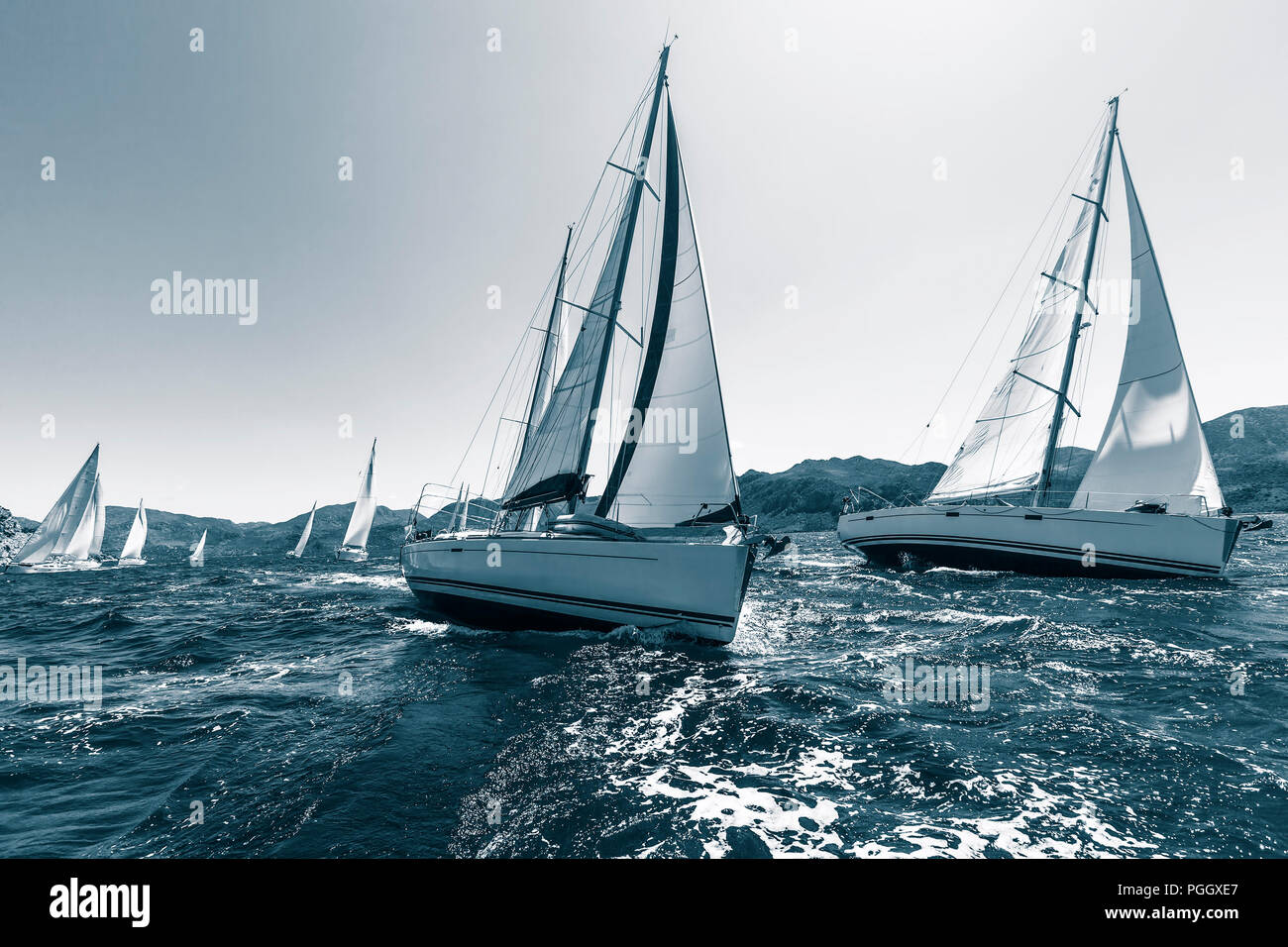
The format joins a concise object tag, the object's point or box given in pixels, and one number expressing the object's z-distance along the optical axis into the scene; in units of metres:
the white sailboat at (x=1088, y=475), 16.97
